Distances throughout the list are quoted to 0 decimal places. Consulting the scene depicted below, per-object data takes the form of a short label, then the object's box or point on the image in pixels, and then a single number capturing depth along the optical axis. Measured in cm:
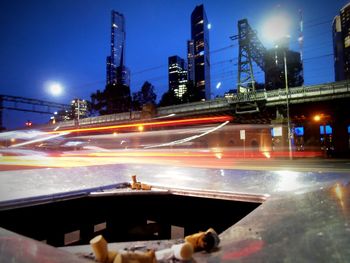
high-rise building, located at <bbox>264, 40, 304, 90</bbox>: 5894
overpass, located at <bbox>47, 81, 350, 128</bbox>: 3816
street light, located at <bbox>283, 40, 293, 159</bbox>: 2903
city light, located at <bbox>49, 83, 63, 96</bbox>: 4066
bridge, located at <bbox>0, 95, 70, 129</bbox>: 5219
